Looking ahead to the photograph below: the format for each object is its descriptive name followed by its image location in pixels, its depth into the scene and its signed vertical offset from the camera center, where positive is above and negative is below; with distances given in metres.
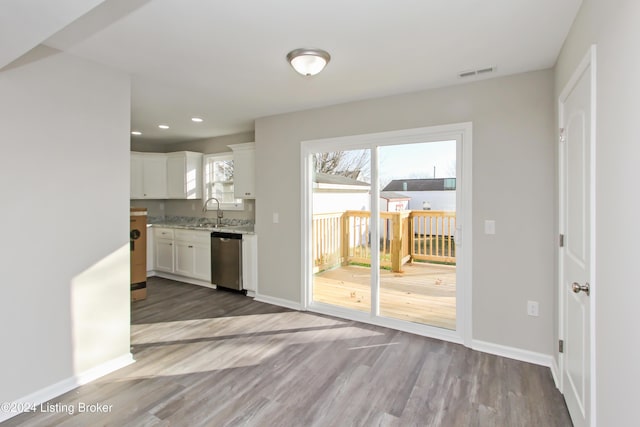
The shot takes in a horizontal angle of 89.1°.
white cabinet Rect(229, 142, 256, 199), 4.88 +0.61
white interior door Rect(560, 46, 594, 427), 1.68 -0.17
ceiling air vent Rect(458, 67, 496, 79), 2.72 +1.18
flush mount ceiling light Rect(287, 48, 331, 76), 2.37 +1.12
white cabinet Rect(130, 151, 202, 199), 5.79 +0.64
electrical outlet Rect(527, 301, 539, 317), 2.78 -0.85
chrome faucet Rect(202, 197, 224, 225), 5.67 +0.00
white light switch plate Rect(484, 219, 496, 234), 2.95 -0.15
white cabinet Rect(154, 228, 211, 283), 5.08 -0.68
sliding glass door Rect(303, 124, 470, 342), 3.27 -0.20
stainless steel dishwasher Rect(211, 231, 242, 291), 4.66 -0.72
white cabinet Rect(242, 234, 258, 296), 4.53 -0.74
